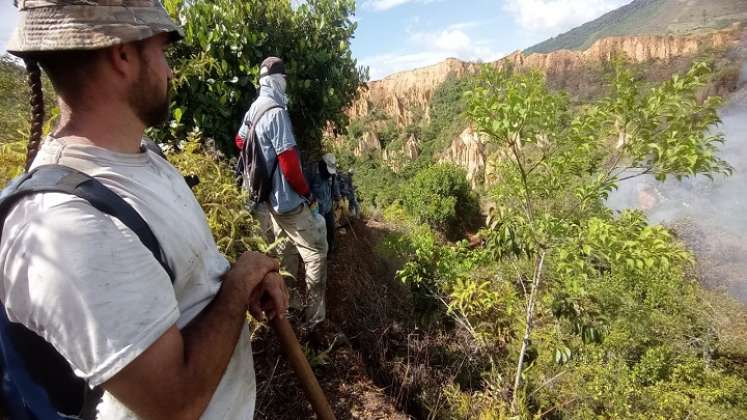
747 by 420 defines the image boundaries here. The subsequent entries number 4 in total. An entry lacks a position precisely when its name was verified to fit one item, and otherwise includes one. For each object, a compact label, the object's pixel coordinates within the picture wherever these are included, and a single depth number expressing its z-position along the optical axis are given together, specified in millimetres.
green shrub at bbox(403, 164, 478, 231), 18828
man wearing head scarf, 3059
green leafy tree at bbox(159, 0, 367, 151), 3762
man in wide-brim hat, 632
